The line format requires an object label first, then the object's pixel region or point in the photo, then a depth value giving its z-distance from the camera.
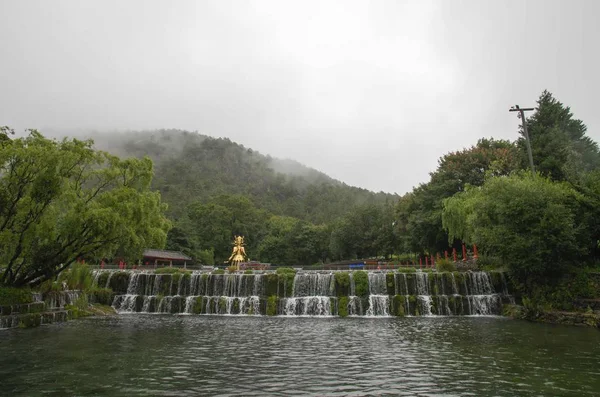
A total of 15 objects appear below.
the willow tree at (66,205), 18.78
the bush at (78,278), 28.12
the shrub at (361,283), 30.96
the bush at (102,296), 32.31
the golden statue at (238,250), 46.98
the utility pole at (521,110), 27.34
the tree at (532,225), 23.83
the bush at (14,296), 19.95
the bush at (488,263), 31.07
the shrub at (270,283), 32.41
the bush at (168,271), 35.81
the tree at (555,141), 35.72
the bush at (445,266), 32.75
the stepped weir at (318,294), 28.58
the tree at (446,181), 46.00
